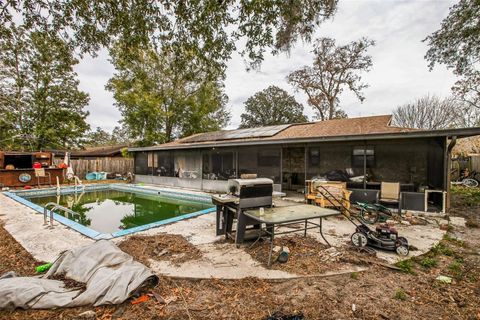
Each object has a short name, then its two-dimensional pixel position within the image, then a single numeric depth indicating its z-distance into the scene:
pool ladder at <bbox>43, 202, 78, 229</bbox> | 5.03
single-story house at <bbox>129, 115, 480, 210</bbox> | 8.34
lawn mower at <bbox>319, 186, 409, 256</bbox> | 3.54
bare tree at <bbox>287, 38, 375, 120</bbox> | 18.41
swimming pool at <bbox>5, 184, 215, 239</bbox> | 6.05
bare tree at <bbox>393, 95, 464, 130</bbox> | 20.92
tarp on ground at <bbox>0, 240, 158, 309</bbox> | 2.21
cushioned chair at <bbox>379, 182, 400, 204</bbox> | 6.40
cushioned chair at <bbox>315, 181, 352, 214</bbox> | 6.30
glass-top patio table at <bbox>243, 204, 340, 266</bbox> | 3.25
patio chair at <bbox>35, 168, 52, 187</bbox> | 11.74
